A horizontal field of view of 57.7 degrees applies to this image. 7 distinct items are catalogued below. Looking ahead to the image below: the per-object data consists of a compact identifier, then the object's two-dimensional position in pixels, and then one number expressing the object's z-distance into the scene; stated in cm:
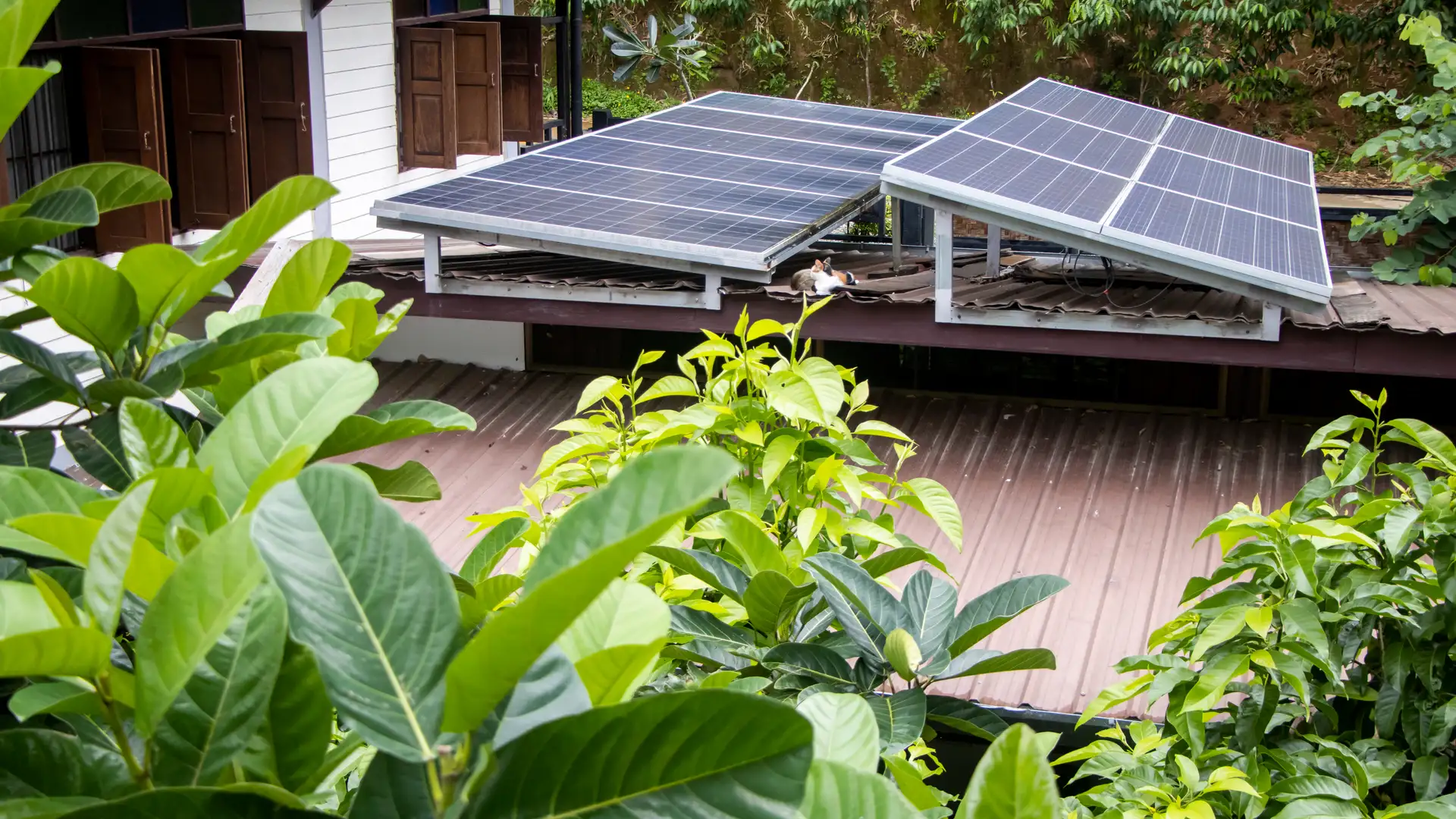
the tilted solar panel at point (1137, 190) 722
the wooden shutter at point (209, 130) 867
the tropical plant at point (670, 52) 2256
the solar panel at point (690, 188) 796
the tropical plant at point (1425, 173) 883
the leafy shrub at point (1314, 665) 267
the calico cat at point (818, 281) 771
